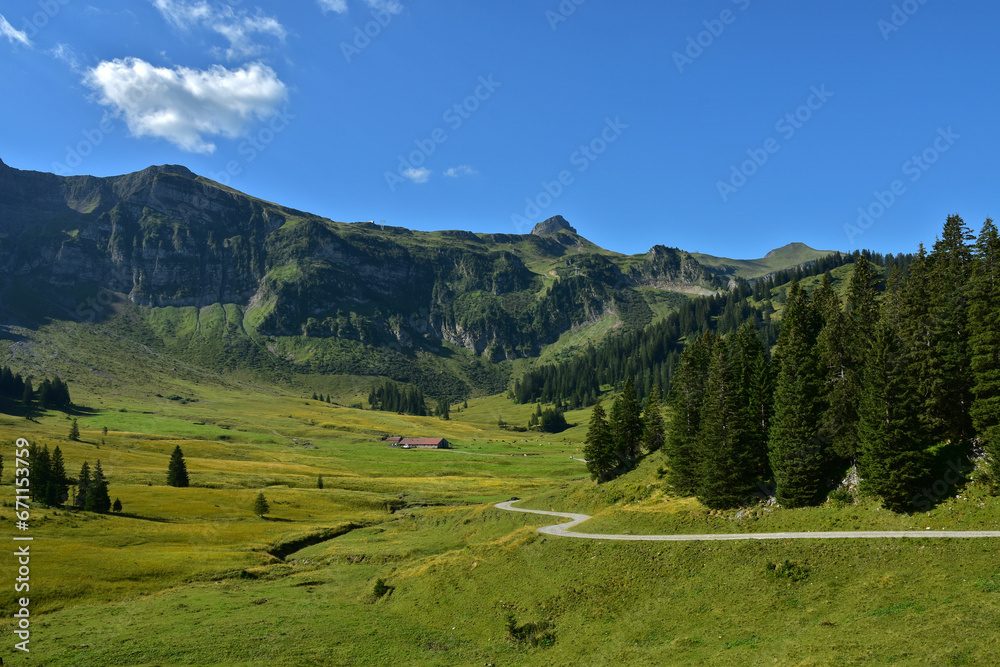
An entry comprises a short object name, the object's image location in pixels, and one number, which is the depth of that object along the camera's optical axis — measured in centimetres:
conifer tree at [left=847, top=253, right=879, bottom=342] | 5695
